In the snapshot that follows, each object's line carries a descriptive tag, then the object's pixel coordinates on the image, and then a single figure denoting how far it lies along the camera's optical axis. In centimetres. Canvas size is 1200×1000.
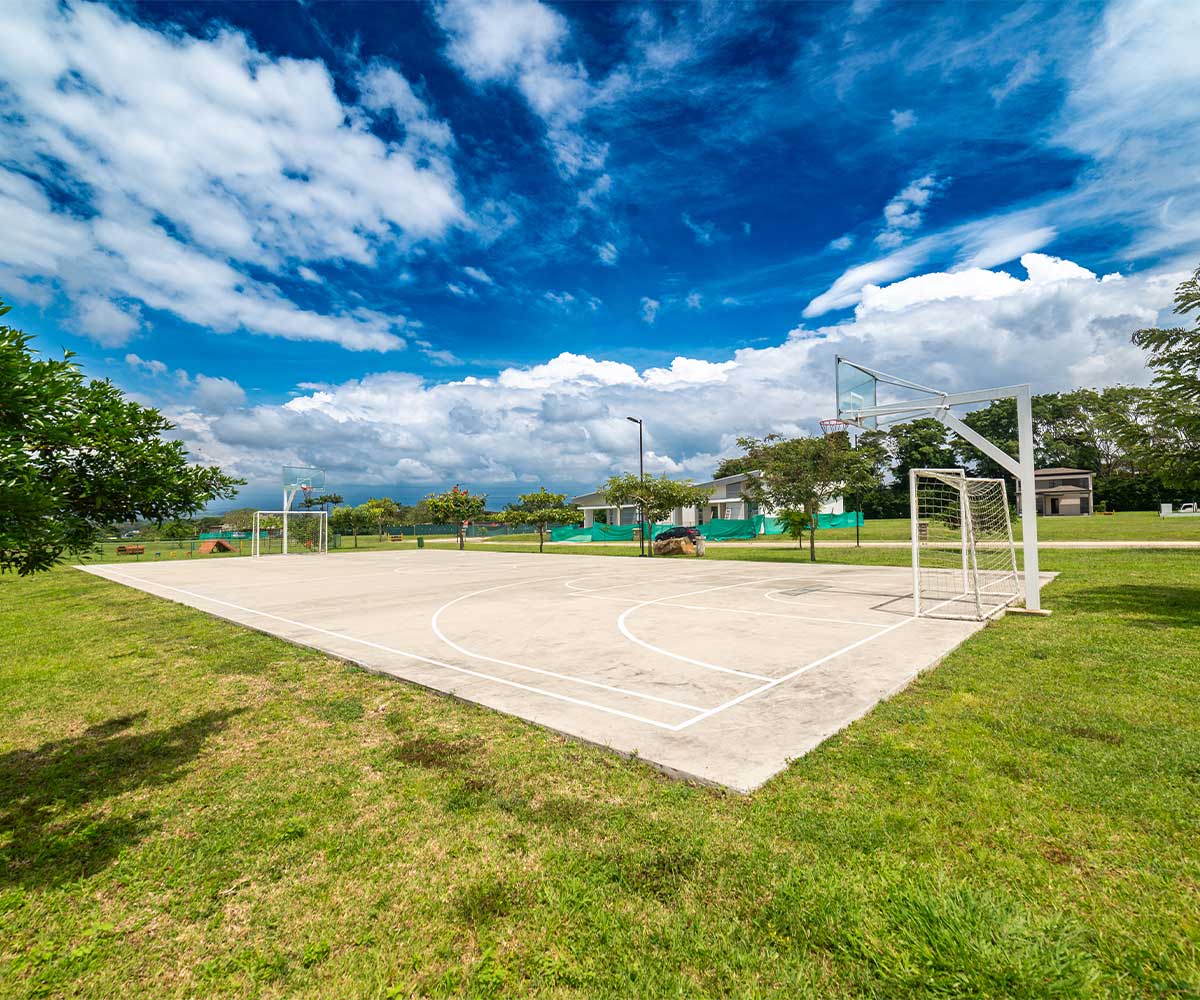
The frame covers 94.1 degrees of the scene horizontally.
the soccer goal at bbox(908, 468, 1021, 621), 1133
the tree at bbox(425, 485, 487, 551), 5538
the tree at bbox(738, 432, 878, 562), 2570
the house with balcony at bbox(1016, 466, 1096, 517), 6288
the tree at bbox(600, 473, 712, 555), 3581
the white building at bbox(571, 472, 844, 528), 5672
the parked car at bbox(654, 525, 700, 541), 3638
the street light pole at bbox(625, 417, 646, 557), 3603
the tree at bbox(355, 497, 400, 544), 6606
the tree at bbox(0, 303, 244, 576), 314
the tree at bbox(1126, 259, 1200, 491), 1123
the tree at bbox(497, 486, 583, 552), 4354
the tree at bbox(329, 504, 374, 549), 6341
